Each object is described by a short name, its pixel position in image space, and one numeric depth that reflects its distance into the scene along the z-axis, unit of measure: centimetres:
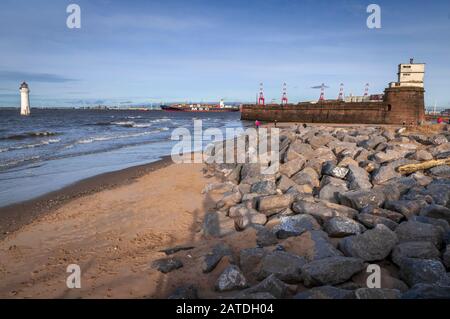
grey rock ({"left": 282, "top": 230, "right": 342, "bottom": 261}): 378
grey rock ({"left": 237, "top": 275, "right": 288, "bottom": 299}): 303
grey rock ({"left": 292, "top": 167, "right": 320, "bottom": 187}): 682
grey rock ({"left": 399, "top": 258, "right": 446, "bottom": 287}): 318
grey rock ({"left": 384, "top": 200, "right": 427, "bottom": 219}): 479
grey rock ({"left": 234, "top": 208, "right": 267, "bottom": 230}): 504
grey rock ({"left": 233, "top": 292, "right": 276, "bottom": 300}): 286
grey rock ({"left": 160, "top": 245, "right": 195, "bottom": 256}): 458
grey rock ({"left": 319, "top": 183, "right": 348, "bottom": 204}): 571
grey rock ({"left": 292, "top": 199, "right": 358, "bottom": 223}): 482
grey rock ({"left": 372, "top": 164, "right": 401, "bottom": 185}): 662
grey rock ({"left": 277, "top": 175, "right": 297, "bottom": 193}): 659
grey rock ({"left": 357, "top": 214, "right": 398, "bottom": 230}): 441
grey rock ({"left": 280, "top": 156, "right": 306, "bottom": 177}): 746
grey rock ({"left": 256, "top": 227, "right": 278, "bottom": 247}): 435
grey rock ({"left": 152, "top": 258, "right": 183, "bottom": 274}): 403
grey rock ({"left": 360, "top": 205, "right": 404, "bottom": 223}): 471
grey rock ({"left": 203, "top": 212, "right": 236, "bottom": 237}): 501
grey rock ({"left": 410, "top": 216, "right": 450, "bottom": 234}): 420
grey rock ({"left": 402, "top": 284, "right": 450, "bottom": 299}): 268
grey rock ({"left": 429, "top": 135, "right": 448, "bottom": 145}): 916
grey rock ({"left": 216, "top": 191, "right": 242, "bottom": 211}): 619
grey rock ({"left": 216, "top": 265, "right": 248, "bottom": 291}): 340
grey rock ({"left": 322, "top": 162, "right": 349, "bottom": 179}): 687
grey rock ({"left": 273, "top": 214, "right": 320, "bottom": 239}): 444
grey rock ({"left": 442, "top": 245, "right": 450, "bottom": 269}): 354
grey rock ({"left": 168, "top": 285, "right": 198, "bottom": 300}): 325
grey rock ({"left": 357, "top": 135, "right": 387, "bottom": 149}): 948
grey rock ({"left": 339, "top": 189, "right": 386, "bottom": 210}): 513
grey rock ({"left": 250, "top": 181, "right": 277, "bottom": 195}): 629
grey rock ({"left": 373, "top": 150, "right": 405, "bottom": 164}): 783
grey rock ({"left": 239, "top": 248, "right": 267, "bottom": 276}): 373
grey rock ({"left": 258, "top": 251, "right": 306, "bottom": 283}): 337
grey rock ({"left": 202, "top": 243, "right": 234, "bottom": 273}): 391
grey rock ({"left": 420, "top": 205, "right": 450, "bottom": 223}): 457
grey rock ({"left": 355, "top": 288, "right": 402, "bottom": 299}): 274
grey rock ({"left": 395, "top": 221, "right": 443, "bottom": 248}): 394
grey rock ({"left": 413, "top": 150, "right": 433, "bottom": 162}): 771
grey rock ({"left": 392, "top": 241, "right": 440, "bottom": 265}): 359
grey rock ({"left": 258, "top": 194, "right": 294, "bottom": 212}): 543
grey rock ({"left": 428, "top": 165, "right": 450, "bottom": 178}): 667
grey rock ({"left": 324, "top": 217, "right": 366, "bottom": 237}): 430
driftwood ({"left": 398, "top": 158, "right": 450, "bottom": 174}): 709
